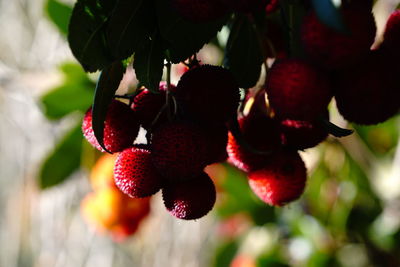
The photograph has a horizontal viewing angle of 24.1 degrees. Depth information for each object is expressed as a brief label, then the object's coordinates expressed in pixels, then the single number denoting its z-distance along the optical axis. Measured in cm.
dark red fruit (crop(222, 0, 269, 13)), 31
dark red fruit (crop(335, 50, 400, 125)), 31
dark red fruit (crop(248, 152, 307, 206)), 39
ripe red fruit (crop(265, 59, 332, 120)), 30
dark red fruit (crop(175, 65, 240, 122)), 35
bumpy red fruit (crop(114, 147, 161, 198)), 36
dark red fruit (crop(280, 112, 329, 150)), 36
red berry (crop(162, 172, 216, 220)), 35
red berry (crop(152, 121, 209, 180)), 34
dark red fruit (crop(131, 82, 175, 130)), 37
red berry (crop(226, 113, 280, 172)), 38
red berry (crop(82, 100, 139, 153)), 36
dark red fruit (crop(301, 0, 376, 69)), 29
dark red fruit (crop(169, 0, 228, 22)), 32
